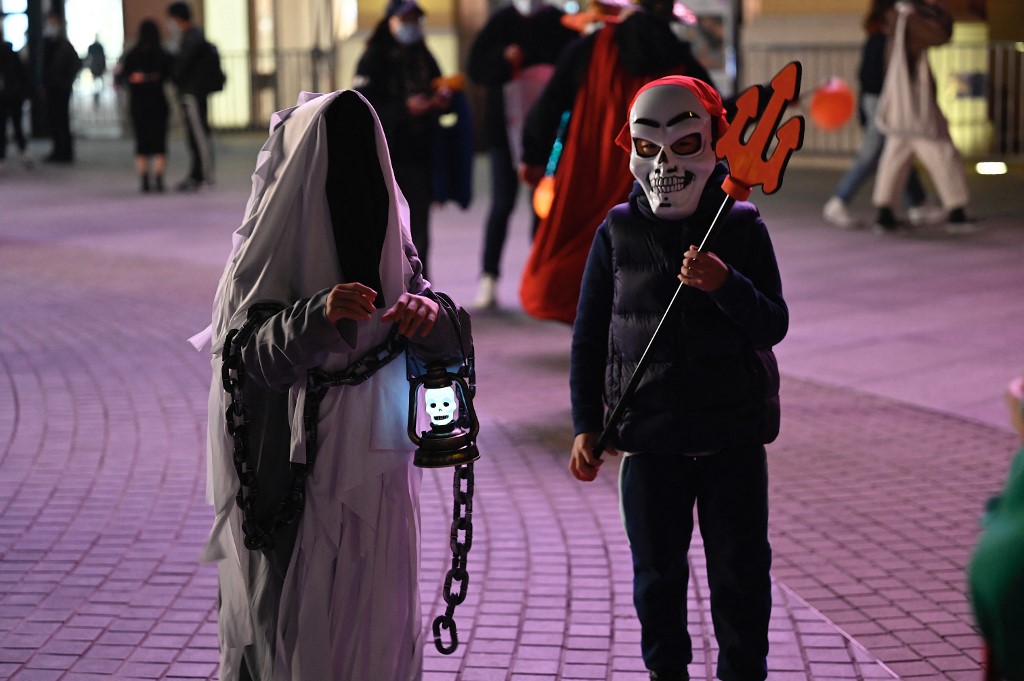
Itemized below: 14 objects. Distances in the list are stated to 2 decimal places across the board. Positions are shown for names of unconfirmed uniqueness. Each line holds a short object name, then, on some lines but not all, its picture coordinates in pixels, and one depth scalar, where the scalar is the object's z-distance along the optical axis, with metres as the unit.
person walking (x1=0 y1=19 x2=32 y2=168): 20.02
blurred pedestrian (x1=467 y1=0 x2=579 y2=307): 9.17
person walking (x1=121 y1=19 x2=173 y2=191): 17.03
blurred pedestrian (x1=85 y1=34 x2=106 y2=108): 24.61
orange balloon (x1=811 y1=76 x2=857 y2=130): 12.36
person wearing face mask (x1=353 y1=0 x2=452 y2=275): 8.74
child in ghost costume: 3.25
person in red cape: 6.55
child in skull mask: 3.55
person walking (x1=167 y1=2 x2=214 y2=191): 17.14
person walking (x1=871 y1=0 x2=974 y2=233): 12.20
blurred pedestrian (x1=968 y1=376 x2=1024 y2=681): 2.07
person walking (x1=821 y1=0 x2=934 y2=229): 12.88
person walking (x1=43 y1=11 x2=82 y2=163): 20.42
